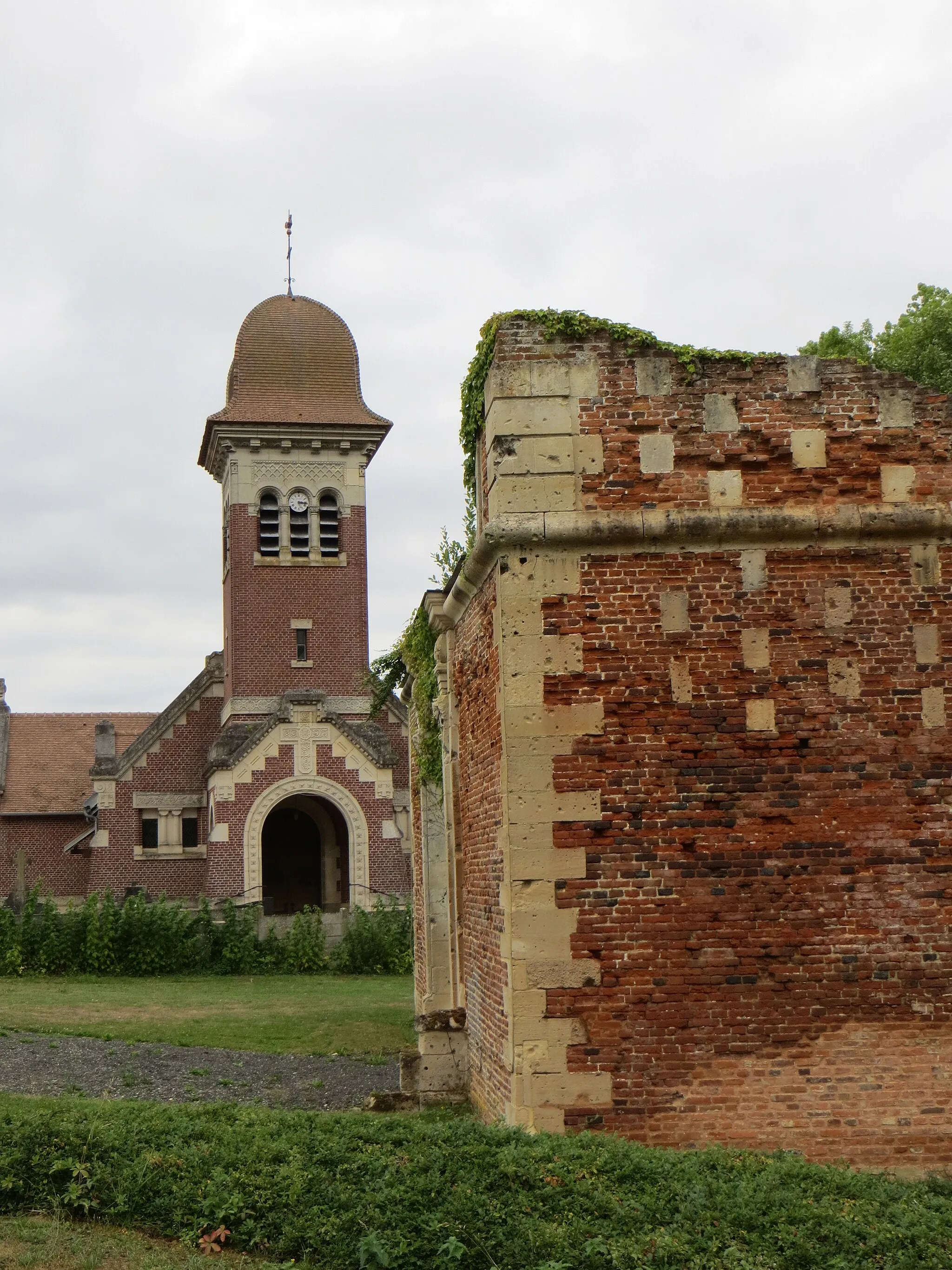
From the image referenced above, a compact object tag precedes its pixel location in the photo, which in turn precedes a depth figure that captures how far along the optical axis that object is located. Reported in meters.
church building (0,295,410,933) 30.95
